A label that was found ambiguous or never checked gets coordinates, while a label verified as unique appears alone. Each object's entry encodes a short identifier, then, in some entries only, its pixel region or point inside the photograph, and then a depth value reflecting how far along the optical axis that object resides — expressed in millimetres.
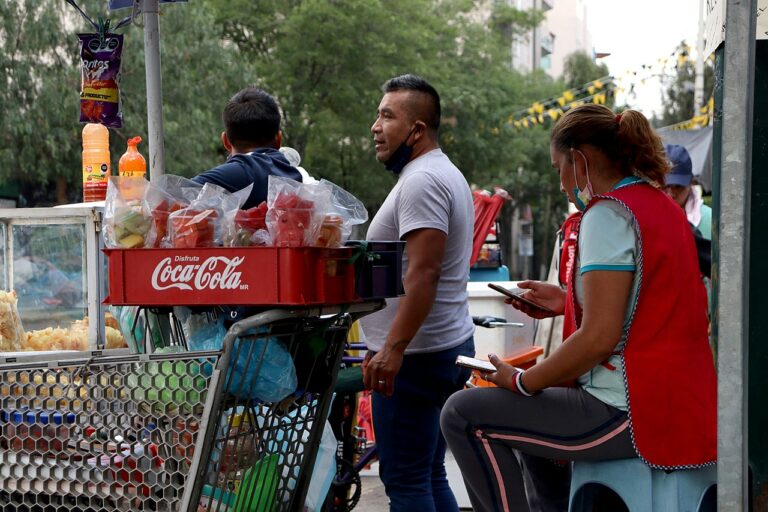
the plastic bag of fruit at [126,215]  2676
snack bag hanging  4441
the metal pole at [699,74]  23031
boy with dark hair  3441
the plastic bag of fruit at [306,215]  2619
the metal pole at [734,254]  2221
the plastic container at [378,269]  2967
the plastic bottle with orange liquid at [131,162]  4391
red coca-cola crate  2533
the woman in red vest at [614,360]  2771
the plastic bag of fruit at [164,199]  2676
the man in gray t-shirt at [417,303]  3547
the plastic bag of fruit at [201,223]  2631
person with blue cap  5965
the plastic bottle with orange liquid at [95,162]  4332
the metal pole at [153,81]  4277
